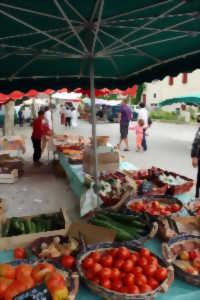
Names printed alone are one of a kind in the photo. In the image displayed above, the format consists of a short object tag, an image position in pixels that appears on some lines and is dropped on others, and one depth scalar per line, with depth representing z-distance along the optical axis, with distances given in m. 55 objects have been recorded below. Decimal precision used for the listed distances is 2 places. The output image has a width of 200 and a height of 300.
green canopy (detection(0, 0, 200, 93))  2.25
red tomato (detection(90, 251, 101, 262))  1.98
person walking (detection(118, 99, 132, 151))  10.83
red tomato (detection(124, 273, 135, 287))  1.71
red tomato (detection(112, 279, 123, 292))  1.69
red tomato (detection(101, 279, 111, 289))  1.71
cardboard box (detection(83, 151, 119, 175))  4.52
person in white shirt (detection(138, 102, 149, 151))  10.51
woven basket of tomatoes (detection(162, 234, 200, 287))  1.84
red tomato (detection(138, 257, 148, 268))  1.88
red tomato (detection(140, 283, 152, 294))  1.65
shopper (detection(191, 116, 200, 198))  4.83
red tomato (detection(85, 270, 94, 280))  1.80
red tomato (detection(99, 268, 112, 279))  1.76
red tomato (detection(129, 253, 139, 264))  1.94
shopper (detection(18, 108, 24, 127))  22.14
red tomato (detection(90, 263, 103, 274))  1.82
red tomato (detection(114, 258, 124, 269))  1.88
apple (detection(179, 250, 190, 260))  2.06
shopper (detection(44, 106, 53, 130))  11.53
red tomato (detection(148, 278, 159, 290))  1.71
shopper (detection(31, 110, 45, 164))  8.71
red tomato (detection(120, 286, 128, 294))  1.66
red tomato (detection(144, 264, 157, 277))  1.79
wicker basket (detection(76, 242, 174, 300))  1.61
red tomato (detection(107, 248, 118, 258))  2.04
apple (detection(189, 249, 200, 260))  2.04
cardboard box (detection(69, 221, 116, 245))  2.29
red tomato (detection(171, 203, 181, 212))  2.95
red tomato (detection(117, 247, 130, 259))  1.98
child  10.65
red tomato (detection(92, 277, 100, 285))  1.74
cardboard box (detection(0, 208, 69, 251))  2.38
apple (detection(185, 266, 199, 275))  1.85
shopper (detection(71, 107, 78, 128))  20.59
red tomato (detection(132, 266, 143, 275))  1.80
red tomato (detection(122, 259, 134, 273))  1.84
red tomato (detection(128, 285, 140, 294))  1.64
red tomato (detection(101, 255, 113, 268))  1.90
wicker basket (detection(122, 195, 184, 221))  3.12
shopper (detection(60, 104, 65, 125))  21.33
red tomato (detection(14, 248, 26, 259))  2.22
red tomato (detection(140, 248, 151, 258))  1.99
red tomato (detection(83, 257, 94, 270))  1.89
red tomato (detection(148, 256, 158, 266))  1.89
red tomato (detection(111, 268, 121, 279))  1.78
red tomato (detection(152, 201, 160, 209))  3.03
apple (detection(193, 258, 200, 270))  1.93
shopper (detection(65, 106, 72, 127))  20.41
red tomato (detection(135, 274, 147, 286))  1.71
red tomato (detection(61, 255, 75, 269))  2.00
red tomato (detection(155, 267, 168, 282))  1.77
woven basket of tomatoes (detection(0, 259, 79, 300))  1.54
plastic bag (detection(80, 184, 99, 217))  3.91
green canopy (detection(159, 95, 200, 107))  12.42
